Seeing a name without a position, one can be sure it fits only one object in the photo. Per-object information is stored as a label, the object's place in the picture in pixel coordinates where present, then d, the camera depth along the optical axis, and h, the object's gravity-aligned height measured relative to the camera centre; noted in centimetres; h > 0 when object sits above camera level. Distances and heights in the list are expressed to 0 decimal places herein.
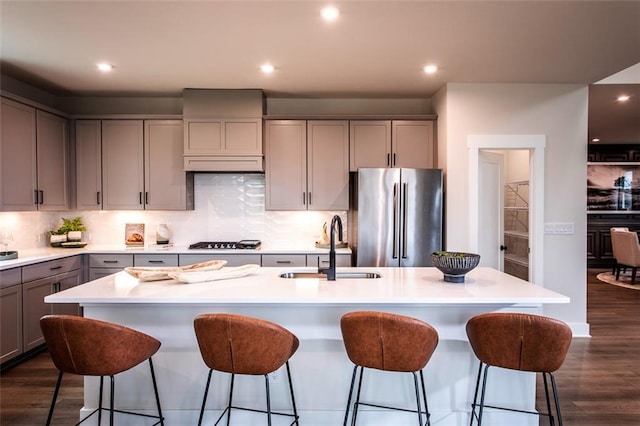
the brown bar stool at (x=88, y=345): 183 -62
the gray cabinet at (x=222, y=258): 411 -48
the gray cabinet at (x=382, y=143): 440 +76
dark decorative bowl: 234 -32
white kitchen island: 232 -96
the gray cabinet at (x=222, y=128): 430 +92
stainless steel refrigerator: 395 -5
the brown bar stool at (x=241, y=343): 182 -61
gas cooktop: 423 -36
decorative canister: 457 -26
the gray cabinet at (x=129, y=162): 440 +56
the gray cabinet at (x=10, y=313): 316 -82
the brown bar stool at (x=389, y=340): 184 -61
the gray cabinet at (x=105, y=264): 413 -53
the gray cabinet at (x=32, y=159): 355 +53
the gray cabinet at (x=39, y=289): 340 -69
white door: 426 +2
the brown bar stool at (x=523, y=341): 183 -62
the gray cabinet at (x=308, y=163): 440 +55
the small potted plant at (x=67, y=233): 429 -22
